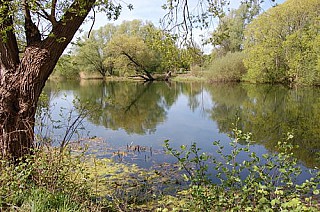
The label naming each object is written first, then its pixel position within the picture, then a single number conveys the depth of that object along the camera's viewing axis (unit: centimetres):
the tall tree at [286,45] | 2733
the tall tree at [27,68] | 382
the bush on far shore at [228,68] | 3738
